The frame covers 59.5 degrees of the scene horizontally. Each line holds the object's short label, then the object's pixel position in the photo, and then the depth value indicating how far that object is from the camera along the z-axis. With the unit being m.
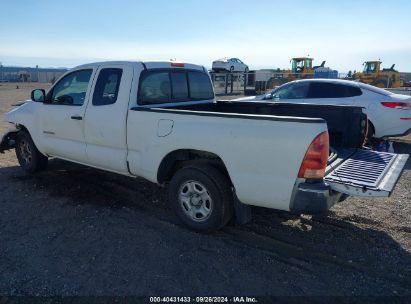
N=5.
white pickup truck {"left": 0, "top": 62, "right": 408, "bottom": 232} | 3.39
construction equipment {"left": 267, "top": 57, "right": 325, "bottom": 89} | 30.98
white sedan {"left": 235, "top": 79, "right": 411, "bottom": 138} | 8.45
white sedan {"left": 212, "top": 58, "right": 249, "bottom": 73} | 33.47
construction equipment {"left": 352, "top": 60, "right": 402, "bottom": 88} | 29.64
